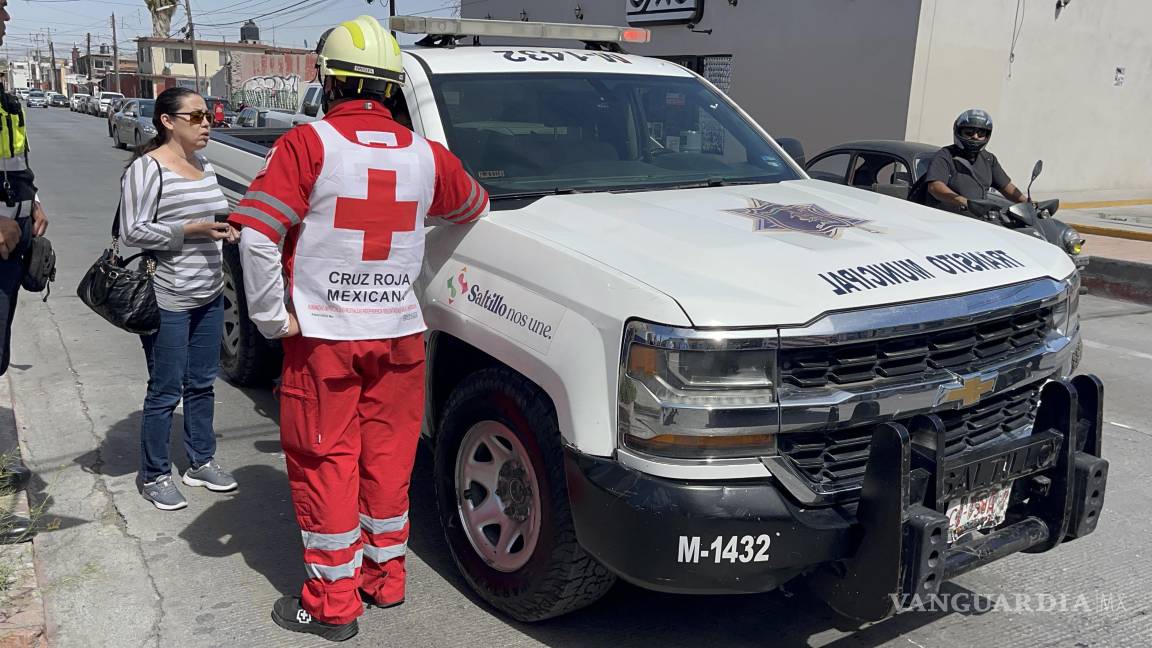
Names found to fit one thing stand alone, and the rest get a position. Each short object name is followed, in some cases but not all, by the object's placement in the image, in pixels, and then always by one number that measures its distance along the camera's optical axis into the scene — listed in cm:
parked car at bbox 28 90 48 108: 7788
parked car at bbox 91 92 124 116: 5781
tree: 7300
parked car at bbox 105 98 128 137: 3044
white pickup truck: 279
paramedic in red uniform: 311
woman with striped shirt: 417
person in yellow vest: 382
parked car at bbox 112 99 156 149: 2512
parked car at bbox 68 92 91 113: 6856
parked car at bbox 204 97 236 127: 3204
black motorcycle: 659
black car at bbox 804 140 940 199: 915
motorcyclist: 715
